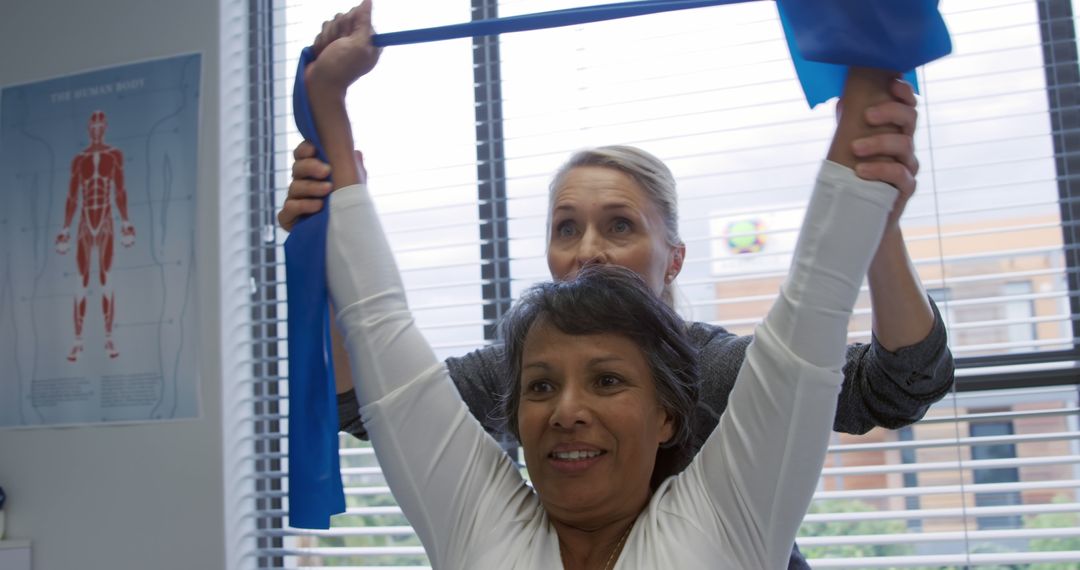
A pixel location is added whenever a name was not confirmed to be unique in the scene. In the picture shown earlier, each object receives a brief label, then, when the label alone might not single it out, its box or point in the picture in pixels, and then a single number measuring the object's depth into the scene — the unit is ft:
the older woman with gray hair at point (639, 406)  2.56
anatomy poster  8.01
